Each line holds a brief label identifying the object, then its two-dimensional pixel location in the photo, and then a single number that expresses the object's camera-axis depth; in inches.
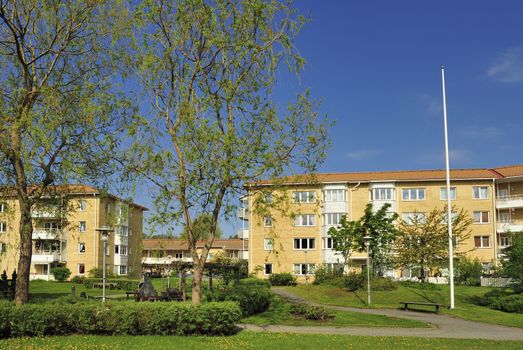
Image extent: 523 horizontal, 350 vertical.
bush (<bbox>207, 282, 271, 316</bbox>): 871.1
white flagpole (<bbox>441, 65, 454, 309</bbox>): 1092.6
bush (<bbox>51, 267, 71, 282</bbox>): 2265.0
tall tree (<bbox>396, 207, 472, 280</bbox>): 1705.2
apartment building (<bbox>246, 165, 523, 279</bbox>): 2204.7
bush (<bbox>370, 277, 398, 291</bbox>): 1416.1
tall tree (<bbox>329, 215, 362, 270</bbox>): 1652.3
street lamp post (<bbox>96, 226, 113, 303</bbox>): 1077.0
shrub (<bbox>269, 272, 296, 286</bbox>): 1924.2
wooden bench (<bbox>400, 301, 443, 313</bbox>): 1048.2
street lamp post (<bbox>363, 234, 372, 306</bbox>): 1137.1
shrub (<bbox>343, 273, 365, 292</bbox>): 1437.0
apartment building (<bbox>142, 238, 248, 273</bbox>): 3107.0
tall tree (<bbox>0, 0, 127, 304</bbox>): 721.0
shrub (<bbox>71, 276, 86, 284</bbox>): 2130.9
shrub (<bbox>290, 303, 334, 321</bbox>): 853.8
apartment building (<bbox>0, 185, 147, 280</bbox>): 2455.7
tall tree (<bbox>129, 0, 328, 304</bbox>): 664.4
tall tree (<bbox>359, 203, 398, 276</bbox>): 1539.4
